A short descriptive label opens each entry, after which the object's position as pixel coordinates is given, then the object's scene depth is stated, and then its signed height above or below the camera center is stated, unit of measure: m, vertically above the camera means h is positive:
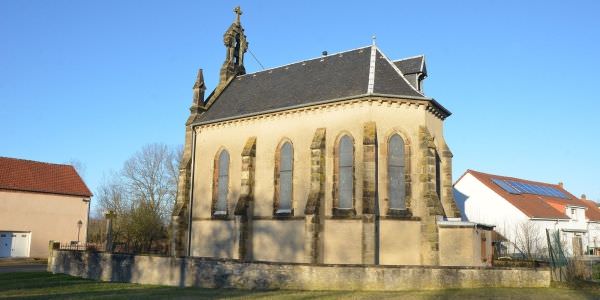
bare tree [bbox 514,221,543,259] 36.31 -0.49
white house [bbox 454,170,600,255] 39.00 +1.46
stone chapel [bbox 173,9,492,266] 20.75 +2.35
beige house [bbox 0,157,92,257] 35.91 +0.96
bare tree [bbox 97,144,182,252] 39.50 +1.29
